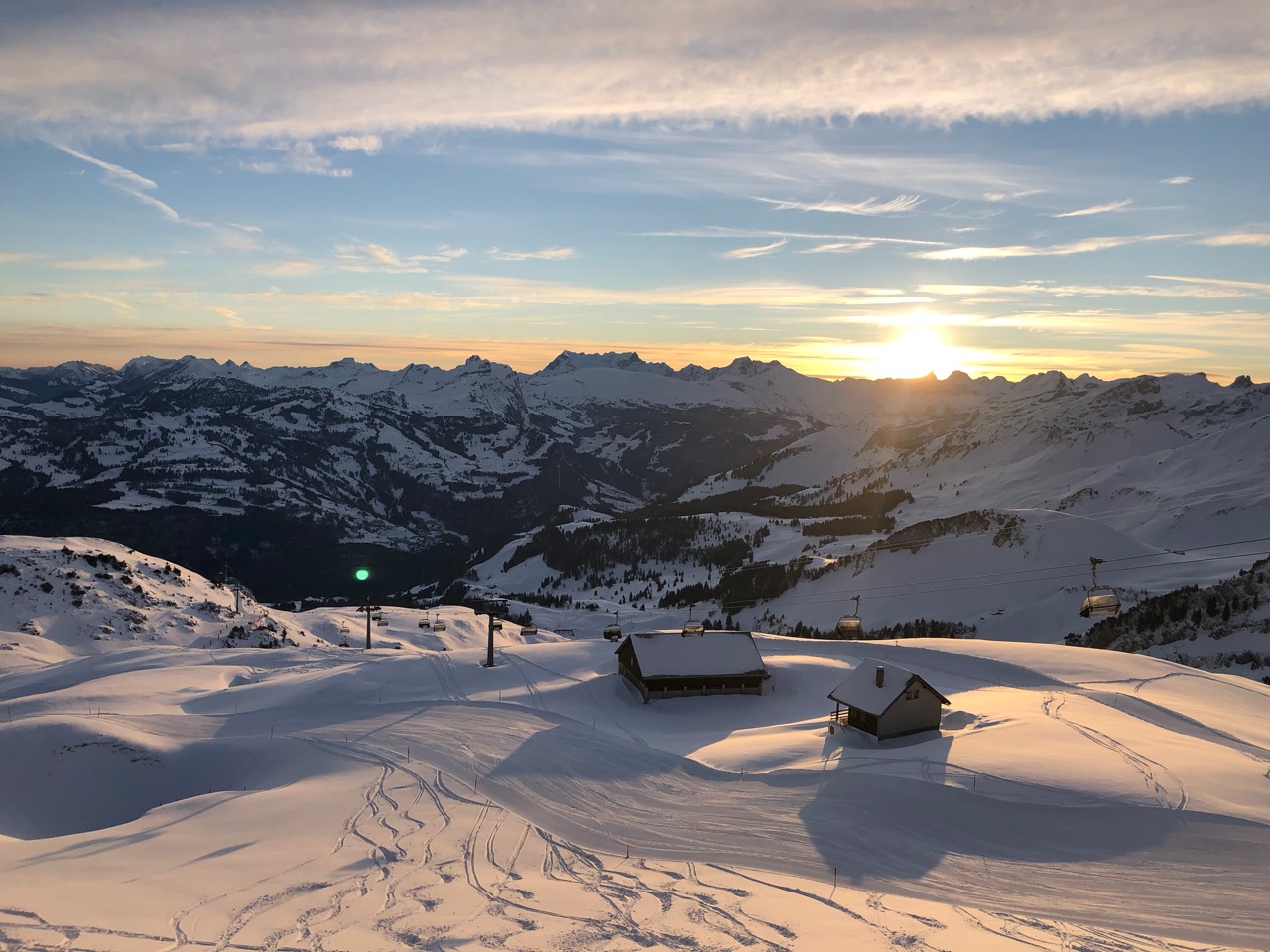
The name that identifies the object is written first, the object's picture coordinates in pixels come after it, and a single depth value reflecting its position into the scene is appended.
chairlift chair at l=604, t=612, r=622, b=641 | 73.08
